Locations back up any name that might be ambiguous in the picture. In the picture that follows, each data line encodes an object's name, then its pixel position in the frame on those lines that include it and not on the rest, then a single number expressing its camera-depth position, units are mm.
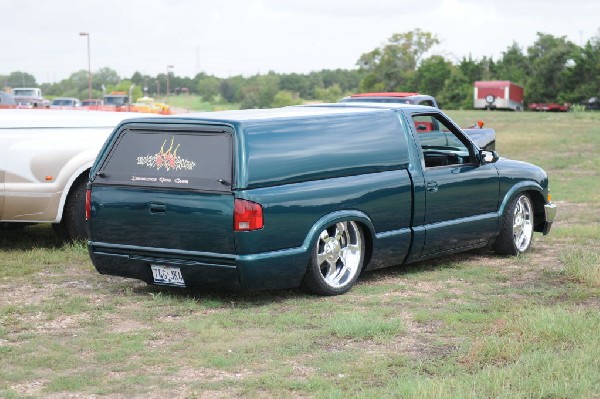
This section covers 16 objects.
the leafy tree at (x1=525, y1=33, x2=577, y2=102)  90688
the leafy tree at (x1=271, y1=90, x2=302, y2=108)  113356
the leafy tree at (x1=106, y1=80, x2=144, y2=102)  140638
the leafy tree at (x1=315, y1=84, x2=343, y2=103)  119000
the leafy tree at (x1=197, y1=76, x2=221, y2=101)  122681
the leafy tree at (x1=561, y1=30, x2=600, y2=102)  87000
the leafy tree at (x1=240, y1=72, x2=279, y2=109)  115000
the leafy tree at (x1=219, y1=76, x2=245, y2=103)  124919
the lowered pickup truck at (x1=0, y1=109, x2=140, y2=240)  11539
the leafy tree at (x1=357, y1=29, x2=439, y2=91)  136375
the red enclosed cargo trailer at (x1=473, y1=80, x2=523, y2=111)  83938
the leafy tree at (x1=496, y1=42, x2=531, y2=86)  99762
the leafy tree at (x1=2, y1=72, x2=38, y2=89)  140250
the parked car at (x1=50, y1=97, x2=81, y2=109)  72188
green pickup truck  8664
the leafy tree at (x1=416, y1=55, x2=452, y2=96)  111188
